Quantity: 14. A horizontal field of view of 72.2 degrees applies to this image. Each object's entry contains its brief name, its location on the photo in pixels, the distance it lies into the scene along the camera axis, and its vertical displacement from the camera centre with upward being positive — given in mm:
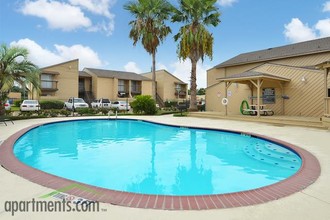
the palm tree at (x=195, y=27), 20284 +7318
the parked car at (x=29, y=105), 22208 +192
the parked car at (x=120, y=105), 27500 +235
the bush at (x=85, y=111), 21141 -385
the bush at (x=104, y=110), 22266 -355
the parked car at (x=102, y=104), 28591 +382
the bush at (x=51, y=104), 26578 +350
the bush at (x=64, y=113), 19750 -529
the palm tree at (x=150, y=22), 24016 +9212
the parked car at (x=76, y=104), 25816 +352
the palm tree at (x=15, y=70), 14305 +2399
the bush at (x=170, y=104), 34331 +448
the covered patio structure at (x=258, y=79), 14970 +1987
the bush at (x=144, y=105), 21828 +185
